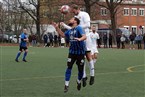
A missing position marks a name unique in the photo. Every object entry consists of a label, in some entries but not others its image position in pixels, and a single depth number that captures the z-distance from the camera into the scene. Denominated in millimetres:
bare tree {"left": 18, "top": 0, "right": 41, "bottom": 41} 73875
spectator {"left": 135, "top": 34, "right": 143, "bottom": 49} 50391
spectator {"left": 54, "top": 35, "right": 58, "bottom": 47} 59719
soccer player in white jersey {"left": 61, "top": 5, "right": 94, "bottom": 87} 12250
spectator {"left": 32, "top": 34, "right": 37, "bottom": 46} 61844
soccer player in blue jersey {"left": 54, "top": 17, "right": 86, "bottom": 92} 10969
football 11152
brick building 101312
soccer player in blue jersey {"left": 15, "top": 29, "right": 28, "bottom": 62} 24227
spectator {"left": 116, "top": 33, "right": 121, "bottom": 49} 52175
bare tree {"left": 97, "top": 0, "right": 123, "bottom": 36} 61525
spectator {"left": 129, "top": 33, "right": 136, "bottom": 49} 54294
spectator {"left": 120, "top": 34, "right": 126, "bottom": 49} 51412
